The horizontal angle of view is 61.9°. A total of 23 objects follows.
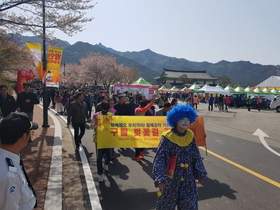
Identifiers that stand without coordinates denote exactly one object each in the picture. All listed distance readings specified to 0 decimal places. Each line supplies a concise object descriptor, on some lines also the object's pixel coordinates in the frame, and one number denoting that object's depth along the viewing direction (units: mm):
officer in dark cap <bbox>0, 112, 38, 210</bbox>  1496
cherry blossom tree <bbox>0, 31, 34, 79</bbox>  11821
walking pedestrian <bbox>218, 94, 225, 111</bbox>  24122
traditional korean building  75338
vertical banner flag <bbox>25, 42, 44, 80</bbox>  10078
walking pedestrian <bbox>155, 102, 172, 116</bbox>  6923
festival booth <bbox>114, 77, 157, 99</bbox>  23469
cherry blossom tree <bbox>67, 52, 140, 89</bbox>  42419
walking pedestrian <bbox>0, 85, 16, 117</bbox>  7141
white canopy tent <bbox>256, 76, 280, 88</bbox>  57088
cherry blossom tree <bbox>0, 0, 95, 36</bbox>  8381
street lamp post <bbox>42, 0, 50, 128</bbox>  10438
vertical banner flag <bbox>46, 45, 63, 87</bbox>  11367
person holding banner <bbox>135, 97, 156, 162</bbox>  6805
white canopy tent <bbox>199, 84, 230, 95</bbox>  30930
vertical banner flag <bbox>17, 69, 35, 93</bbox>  14625
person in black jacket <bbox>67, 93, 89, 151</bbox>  6895
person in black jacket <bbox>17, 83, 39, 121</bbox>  7407
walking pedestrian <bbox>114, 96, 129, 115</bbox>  7395
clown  2801
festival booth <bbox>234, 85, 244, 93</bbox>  35850
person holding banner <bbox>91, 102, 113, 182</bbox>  4904
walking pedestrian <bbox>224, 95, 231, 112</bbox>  24656
